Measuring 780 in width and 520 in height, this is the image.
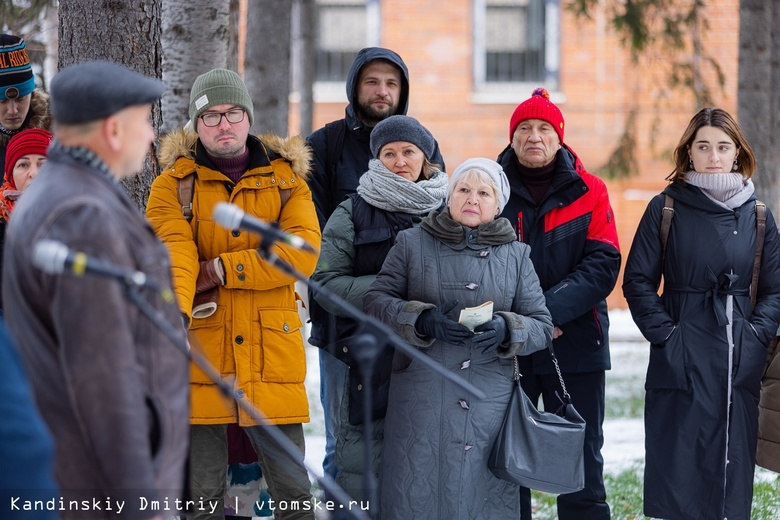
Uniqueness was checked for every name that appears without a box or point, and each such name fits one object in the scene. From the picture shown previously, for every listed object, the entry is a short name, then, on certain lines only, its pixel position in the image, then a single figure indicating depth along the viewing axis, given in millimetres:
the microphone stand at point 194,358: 5016
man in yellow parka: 8320
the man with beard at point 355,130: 10148
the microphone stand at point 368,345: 5652
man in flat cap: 4879
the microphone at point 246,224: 5367
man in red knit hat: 9633
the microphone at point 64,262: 4602
